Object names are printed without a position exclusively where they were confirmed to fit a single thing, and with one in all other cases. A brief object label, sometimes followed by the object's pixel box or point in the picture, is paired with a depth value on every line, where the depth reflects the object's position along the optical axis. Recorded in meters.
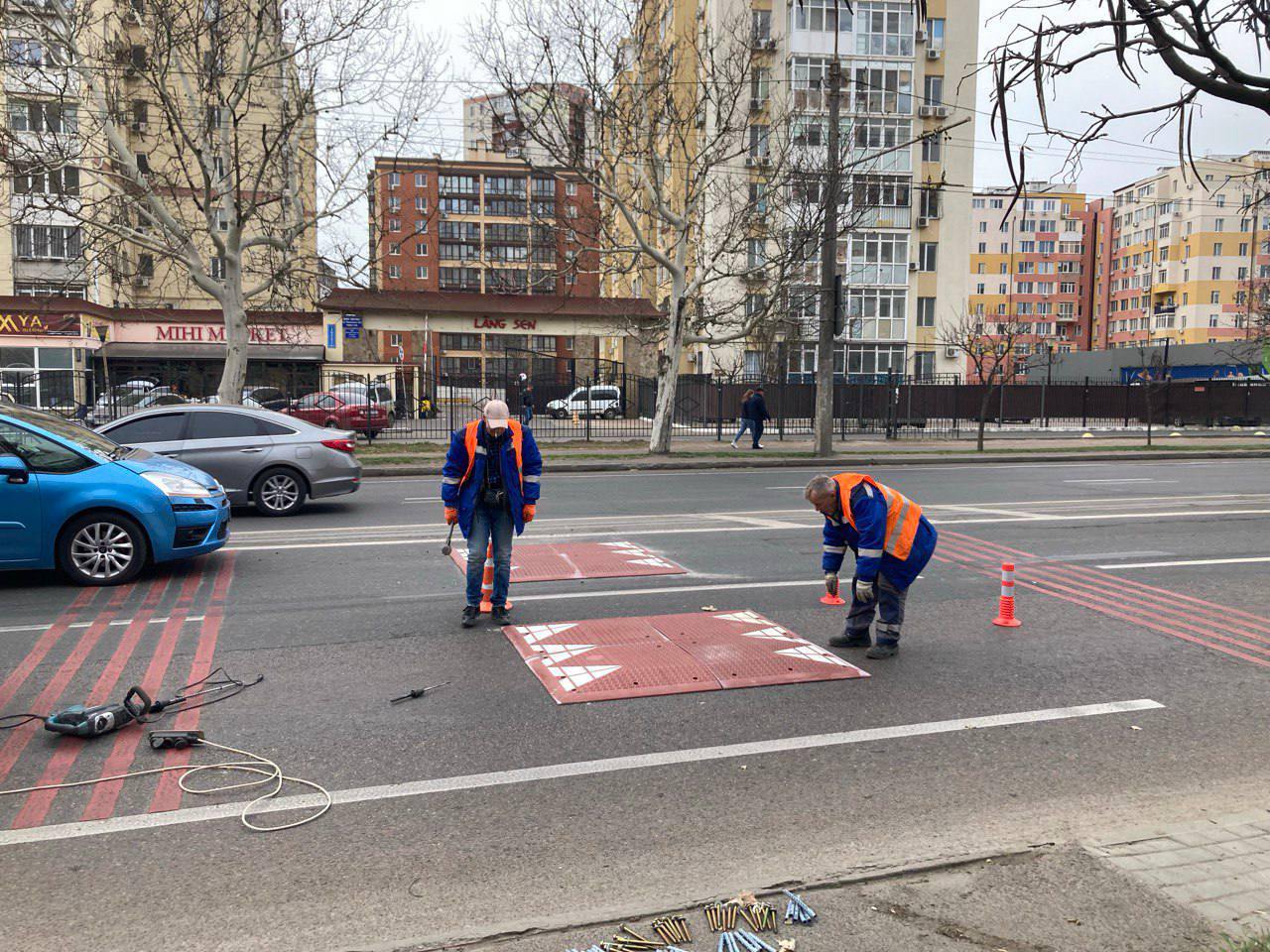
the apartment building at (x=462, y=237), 83.25
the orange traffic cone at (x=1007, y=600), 7.53
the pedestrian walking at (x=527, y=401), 30.09
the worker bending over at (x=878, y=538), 6.29
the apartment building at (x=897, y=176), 46.44
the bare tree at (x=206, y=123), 19.34
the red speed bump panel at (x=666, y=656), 5.97
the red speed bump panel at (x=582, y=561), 9.29
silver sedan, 12.81
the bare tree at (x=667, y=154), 22.33
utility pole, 21.81
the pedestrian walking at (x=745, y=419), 26.91
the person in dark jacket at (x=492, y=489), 7.23
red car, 25.92
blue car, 8.29
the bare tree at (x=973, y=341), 27.83
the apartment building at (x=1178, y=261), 84.94
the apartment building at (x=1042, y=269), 106.12
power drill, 5.05
